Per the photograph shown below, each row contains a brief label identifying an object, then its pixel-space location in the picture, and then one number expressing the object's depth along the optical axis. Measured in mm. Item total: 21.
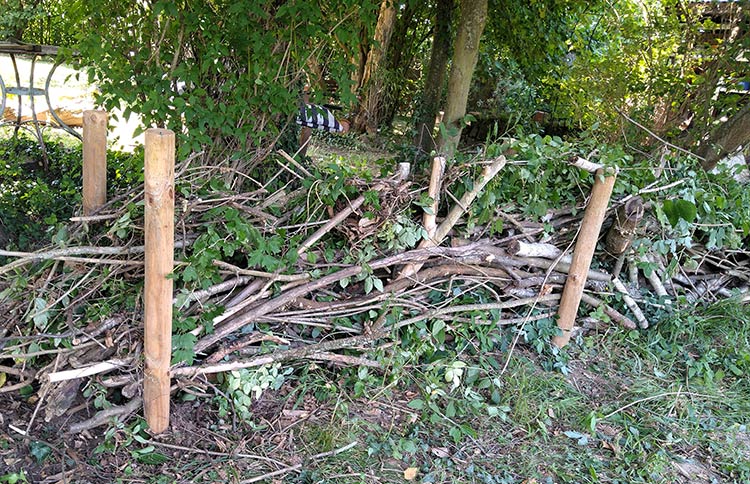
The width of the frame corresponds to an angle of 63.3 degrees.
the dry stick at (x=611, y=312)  4156
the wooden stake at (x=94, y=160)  3014
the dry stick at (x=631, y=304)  4211
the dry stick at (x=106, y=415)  2783
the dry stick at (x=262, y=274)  3059
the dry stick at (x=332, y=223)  3287
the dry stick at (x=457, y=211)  3512
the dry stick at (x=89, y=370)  2695
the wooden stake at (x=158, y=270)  2482
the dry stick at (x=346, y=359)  3340
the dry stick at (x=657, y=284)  4352
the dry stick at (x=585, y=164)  3707
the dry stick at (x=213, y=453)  2834
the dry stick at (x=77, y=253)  2824
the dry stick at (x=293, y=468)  2719
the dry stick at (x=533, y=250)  3797
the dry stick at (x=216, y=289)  2990
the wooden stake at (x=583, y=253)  3781
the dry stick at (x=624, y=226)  3865
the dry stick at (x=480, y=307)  3586
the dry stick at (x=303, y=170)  3316
